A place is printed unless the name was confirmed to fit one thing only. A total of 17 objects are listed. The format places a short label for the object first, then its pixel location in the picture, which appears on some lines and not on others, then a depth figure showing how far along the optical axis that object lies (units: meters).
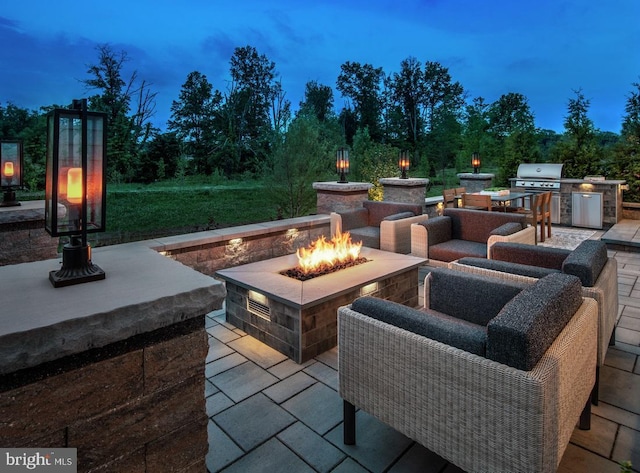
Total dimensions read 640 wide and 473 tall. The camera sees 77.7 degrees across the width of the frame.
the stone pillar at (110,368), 0.85
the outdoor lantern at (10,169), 3.18
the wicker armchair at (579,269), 2.18
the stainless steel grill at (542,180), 7.93
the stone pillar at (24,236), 3.02
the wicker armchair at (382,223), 4.91
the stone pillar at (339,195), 5.98
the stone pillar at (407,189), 7.32
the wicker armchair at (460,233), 4.12
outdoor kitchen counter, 7.30
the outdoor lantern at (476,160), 9.45
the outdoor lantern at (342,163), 6.28
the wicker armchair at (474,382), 1.33
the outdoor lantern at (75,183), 1.14
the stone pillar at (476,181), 9.43
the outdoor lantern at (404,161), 7.53
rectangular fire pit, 2.72
